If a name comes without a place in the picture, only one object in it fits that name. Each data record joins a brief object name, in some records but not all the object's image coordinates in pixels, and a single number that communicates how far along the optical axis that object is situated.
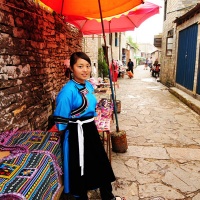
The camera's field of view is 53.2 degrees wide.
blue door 9.06
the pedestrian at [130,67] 21.61
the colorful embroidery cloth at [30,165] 1.46
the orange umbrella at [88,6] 3.82
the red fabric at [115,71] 6.79
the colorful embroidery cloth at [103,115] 3.10
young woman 2.25
